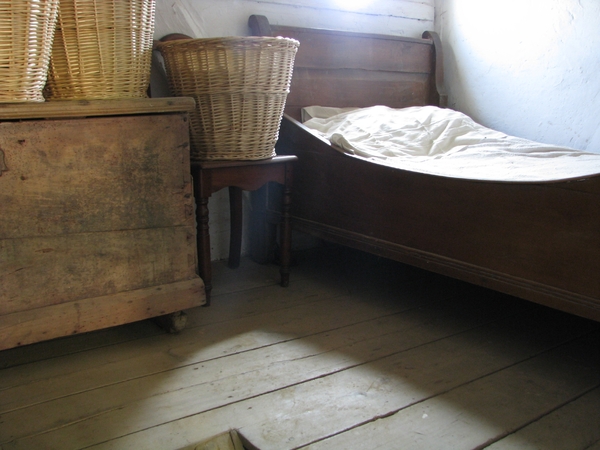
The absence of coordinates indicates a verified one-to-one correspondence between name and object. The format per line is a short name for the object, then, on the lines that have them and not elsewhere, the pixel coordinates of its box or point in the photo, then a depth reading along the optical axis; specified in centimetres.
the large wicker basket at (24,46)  119
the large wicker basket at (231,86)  163
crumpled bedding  166
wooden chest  131
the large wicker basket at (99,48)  137
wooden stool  173
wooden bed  128
